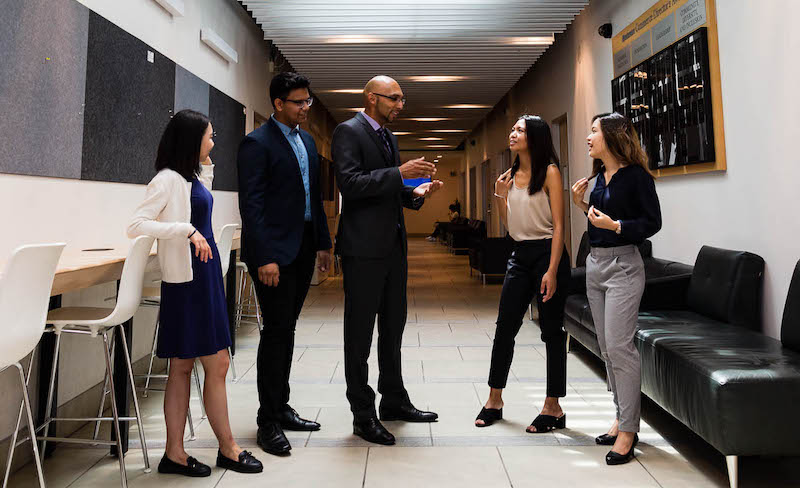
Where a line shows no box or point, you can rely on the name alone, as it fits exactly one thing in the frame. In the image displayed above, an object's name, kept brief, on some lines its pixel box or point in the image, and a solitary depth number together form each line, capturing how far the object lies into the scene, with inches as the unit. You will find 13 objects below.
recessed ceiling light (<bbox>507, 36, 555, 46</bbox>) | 280.5
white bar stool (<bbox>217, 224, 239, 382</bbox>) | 150.6
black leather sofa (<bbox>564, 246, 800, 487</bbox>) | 82.4
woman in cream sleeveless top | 107.1
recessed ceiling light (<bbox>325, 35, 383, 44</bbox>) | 274.2
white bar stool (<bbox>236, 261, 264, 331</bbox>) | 205.9
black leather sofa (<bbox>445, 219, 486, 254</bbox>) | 582.6
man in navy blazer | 98.8
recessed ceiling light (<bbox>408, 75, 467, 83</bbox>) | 359.0
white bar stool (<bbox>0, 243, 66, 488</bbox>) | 65.5
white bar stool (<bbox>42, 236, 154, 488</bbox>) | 89.3
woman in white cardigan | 85.6
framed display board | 147.7
